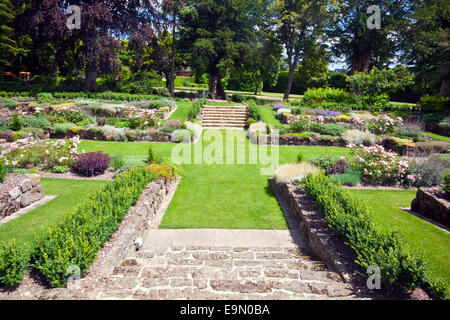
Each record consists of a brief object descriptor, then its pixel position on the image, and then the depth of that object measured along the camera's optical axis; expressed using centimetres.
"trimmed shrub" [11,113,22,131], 1174
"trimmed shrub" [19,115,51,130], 1260
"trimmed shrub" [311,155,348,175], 807
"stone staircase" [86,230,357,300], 288
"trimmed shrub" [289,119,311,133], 1393
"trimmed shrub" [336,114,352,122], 1596
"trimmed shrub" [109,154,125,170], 819
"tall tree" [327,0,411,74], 2652
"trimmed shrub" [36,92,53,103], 1817
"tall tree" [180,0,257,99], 2362
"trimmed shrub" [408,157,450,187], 743
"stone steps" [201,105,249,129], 1700
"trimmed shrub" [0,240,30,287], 285
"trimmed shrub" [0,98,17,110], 1571
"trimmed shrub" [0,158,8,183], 571
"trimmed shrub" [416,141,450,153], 1105
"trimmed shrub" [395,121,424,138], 1358
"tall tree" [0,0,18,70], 1873
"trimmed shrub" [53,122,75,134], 1235
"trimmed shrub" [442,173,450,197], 558
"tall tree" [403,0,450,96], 2158
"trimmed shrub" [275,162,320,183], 689
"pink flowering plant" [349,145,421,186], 767
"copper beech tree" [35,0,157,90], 1920
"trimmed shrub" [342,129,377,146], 1217
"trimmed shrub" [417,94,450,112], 2086
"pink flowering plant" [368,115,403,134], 1378
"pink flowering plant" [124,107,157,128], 1374
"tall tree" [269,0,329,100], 2491
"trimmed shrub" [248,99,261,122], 1684
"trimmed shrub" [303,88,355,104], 2062
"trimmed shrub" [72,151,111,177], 784
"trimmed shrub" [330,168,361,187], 745
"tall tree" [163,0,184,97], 2267
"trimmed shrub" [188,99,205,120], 1623
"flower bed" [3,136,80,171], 801
